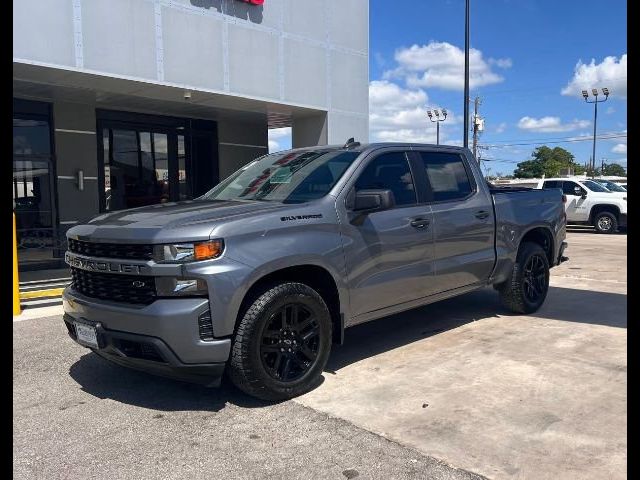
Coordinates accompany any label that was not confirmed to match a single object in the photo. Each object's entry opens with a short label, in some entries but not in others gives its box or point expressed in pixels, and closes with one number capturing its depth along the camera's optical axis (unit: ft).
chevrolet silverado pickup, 12.34
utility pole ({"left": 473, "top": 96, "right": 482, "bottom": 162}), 102.08
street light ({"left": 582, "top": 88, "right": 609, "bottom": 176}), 191.62
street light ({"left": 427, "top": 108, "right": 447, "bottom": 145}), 173.47
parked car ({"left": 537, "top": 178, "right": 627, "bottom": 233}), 61.72
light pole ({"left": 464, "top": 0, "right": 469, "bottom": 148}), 56.75
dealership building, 29.19
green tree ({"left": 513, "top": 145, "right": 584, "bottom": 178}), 297.12
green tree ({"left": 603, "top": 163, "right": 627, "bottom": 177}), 334.50
